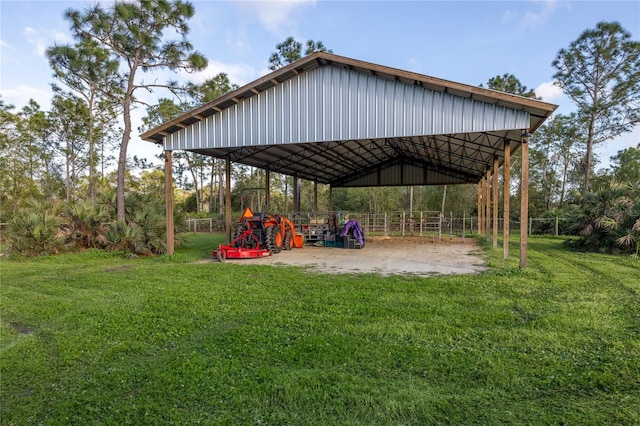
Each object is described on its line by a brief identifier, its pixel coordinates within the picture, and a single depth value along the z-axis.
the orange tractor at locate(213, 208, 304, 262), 10.12
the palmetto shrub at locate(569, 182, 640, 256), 10.78
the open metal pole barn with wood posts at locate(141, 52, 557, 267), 8.13
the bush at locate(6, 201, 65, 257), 10.40
